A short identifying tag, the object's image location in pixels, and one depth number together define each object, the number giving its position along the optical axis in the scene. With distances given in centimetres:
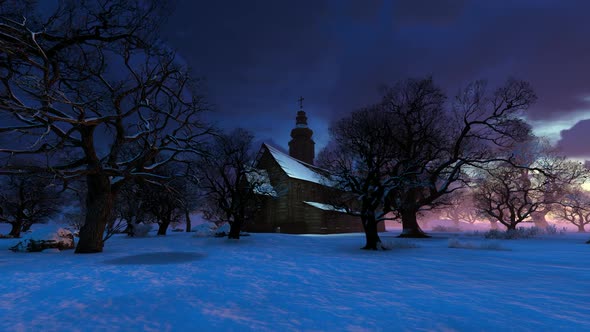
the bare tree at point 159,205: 2727
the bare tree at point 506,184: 2452
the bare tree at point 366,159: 1444
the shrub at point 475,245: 1416
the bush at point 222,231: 2613
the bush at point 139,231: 2638
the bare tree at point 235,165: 2108
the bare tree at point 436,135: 2100
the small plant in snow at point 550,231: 2748
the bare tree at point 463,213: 5366
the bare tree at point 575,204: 3269
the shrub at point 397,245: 1534
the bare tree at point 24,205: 2544
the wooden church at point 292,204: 3209
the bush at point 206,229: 2721
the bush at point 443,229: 4356
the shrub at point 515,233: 2211
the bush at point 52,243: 1346
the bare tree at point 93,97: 797
